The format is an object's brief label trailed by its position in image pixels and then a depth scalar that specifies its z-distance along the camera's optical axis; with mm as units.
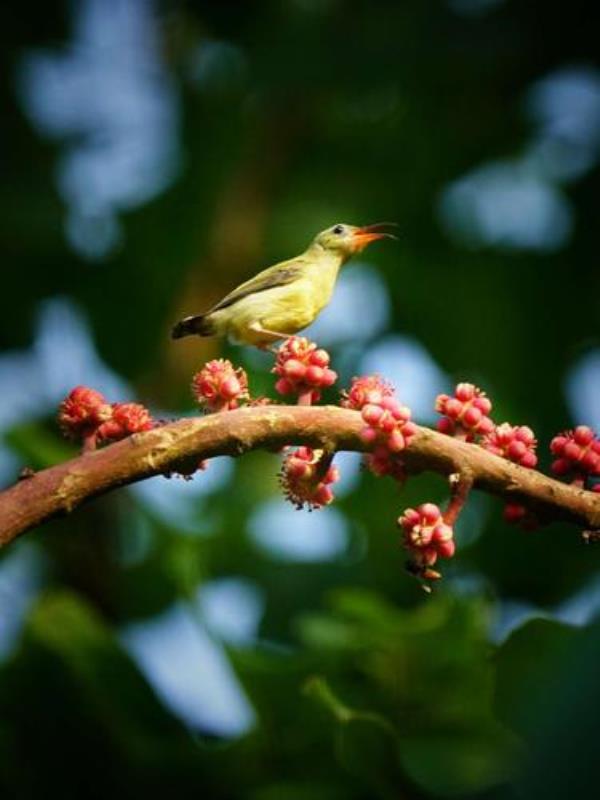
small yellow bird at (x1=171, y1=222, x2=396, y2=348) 6398
